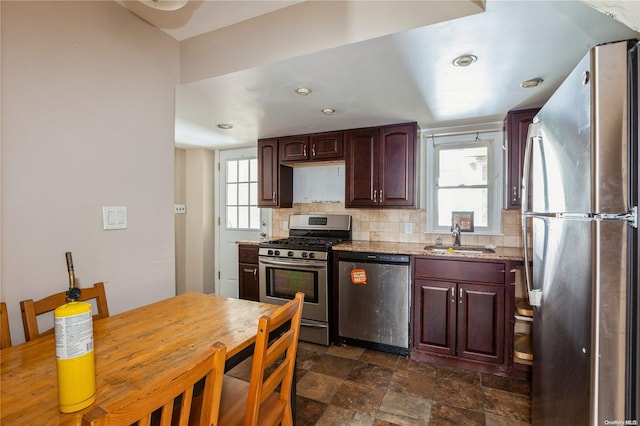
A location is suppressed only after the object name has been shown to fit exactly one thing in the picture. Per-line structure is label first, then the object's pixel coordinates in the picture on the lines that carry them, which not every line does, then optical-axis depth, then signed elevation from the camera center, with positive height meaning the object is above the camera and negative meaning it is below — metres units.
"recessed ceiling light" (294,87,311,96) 2.10 +0.87
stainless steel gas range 2.90 -0.65
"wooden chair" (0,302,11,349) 1.15 -0.47
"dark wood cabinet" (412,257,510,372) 2.36 -0.84
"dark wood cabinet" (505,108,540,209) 2.49 +0.53
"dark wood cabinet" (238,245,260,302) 3.37 -0.70
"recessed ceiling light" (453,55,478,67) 1.65 +0.86
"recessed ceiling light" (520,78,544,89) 1.93 +0.86
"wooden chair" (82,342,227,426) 0.55 -0.41
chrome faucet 2.91 -0.23
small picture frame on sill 3.02 -0.09
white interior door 4.07 -0.02
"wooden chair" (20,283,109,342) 1.23 -0.42
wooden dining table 0.81 -0.51
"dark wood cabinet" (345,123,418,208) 2.91 +0.47
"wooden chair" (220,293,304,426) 1.00 -0.67
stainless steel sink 2.59 -0.35
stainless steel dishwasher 2.63 -0.81
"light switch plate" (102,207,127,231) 1.64 -0.04
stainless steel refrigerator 0.90 -0.09
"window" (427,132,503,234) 2.94 +0.33
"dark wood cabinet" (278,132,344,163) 3.20 +0.73
